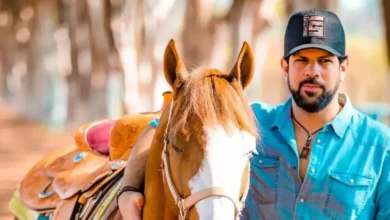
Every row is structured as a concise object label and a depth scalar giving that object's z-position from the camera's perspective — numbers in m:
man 7.70
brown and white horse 6.75
